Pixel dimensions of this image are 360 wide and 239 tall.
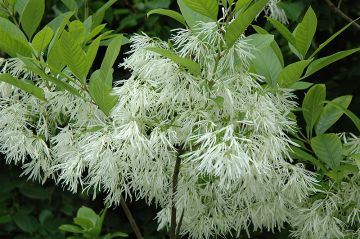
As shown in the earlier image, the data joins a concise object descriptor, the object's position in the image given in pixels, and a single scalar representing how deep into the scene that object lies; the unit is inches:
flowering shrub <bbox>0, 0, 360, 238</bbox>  68.2
